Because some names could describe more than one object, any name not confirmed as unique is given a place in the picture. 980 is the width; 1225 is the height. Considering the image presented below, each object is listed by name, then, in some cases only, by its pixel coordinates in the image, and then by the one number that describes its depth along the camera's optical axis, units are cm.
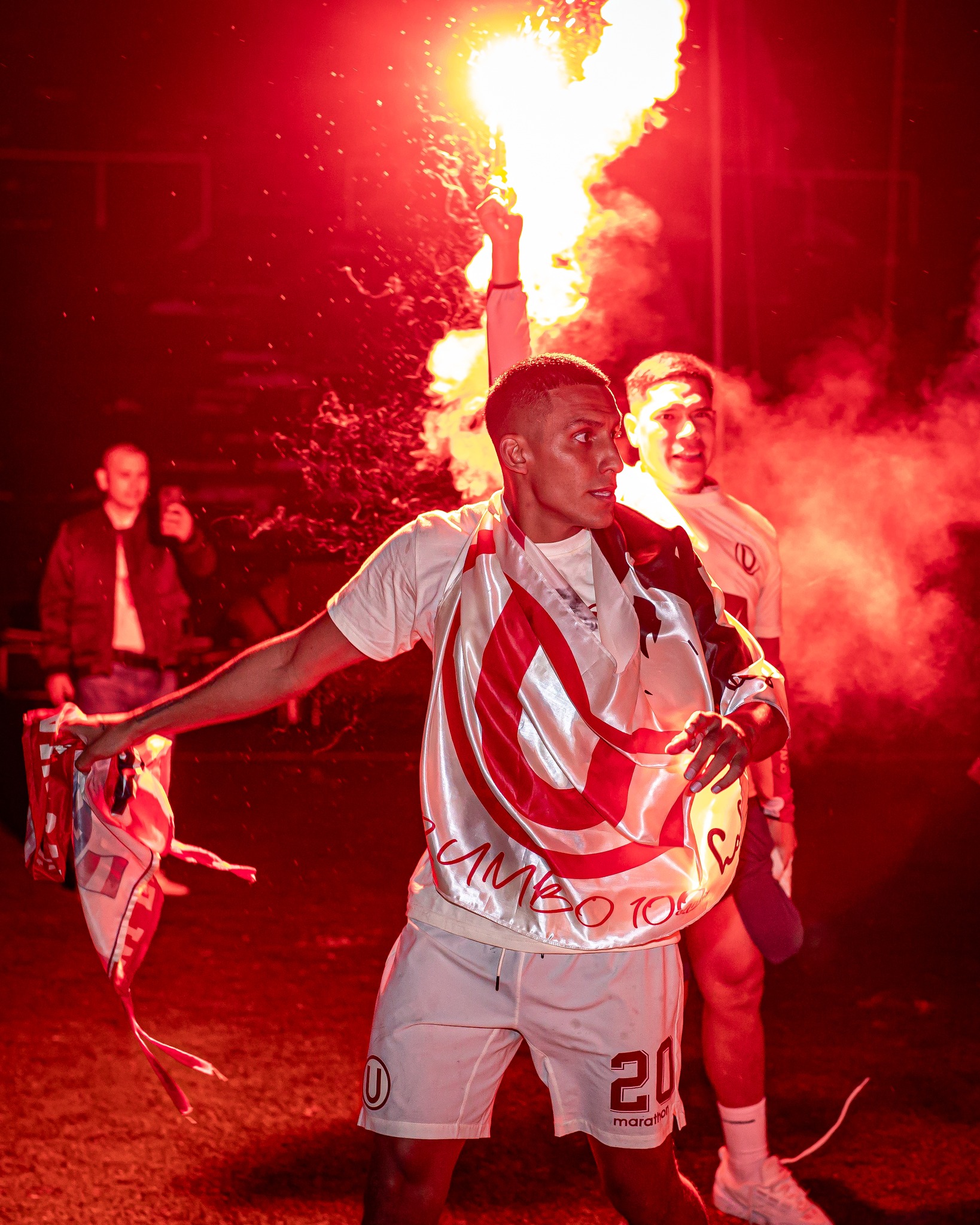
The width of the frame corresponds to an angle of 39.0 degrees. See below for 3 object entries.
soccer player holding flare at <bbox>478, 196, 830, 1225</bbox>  378
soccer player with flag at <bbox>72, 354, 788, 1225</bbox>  278
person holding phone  682
